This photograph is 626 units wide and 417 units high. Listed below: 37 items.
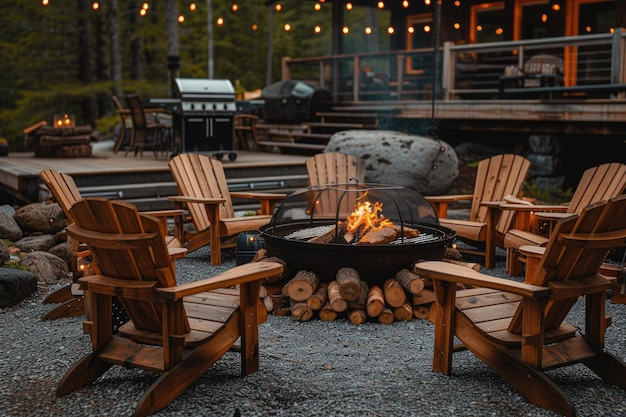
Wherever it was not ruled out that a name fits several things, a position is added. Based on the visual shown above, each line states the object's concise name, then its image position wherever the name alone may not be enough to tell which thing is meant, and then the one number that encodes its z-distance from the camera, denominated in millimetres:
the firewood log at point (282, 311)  4938
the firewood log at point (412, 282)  4789
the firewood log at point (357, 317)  4730
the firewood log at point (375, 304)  4707
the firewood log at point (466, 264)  5170
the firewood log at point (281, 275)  5062
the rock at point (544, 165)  10227
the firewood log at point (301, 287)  4812
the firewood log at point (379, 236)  4867
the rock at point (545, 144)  10297
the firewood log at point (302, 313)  4816
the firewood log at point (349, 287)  4695
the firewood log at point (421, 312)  4867
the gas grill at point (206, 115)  10016
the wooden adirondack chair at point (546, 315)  3145
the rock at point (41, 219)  7113
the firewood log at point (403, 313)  4805
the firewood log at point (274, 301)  4977
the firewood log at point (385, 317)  4750
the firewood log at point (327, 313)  4809
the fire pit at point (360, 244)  4785
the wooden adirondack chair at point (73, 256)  4766
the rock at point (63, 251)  6477
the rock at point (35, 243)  6645
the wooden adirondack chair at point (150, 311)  3090
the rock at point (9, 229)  6859
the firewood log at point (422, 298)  4855
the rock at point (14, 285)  5195
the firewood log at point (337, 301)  4734
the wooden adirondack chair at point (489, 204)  6375
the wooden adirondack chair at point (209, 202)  6445
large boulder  8391
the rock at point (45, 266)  5988
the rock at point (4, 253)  5863
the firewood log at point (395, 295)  4777
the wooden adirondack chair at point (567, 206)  5445
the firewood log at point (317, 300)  4812
